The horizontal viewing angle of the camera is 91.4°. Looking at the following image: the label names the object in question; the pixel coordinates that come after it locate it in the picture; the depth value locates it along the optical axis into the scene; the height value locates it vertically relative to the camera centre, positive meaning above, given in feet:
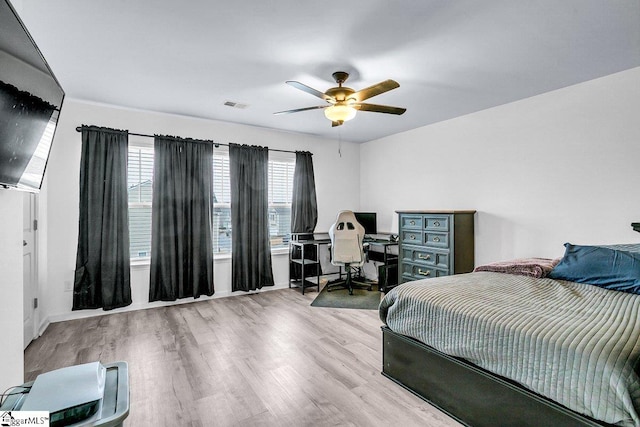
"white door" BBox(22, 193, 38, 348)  9.58 -1.73
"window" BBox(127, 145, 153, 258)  13.10 +0.65
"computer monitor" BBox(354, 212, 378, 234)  17.69 -0.52
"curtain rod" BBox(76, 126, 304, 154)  11.73 +3.26
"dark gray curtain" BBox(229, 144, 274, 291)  14.80 -0.28
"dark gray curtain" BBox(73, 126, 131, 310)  11.76 -0.42
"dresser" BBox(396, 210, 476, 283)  12.14 -1.27
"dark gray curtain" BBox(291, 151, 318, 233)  16.80 +0.87
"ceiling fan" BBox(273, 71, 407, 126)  8.84 +3.29
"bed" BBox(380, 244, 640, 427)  4.09 -2.10
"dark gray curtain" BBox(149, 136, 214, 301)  13.03 -0.29
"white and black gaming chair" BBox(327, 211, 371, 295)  14.92 -1.39
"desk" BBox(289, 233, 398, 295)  15.33 -2.42
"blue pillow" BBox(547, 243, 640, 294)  6.89 -1.32
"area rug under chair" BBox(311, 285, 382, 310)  13.34 -3.92
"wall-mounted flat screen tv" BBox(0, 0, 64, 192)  3.63 +1.51
